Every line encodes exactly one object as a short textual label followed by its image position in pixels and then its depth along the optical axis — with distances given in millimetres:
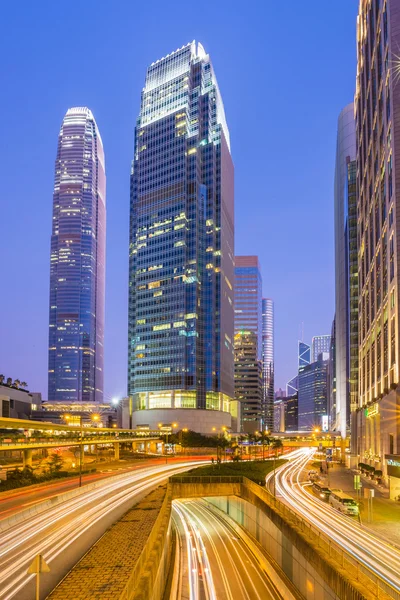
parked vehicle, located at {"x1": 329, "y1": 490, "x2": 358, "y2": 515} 52500
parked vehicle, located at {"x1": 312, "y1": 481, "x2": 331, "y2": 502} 63844
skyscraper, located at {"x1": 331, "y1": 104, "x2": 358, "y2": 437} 179375
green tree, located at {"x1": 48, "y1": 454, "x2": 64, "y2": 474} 98938
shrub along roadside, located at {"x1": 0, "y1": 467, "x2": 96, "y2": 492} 65862
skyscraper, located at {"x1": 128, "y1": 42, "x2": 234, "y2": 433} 195750
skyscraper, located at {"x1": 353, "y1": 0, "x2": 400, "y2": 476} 76000
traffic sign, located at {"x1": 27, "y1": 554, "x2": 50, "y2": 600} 19031
